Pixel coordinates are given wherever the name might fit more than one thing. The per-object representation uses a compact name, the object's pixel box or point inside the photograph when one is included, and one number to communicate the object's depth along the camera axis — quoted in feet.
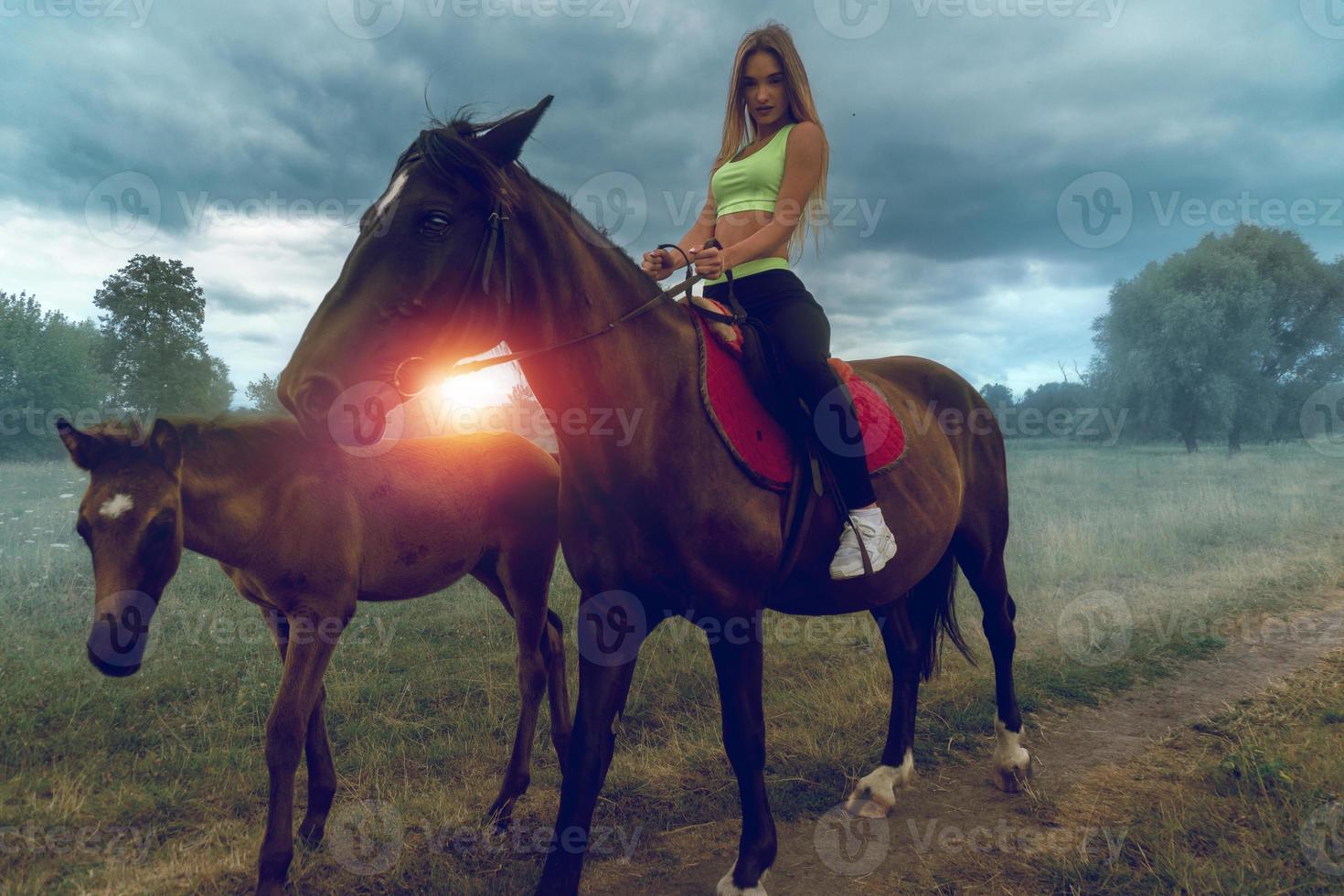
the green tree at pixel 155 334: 65.41
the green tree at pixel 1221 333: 105.70
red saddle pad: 10.11
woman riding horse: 10.96
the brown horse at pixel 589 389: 7.80
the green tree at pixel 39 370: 91.25
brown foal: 9.93
